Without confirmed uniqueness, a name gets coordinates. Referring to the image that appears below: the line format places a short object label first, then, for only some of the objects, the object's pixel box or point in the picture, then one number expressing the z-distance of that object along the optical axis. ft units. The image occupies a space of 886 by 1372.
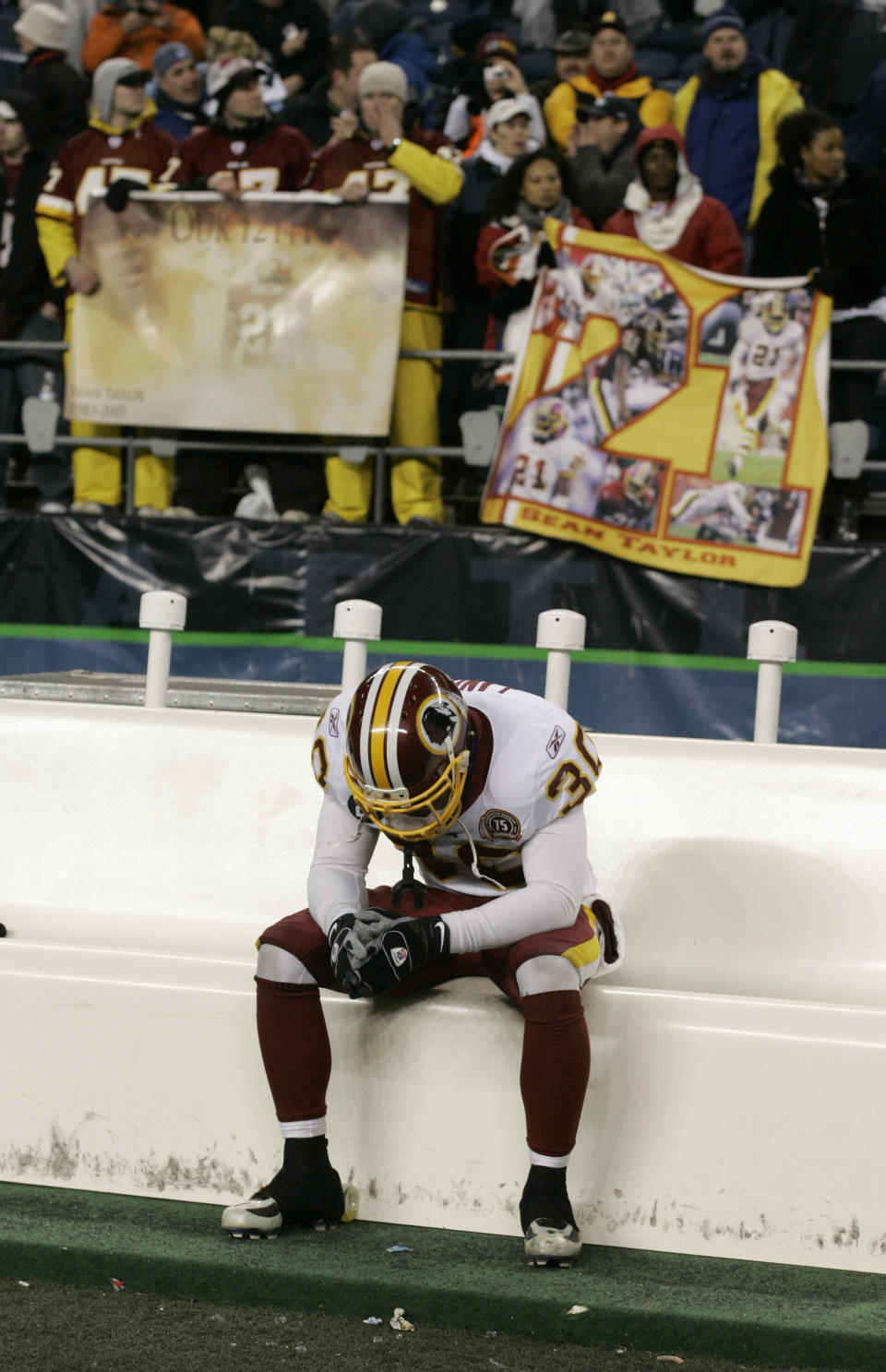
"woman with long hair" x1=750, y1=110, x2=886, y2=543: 35.70
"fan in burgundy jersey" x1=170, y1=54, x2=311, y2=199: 38.22
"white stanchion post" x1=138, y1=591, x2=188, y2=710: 24.52
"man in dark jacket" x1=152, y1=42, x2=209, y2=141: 43.45
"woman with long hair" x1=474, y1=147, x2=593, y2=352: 36.52
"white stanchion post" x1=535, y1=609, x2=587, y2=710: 23.40
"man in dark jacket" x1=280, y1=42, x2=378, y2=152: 38.29
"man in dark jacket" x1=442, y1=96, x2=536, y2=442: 38.88
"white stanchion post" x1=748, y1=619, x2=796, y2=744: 23.21
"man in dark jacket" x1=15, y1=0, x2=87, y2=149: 43.70
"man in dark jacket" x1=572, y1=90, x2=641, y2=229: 37.78
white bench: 16.37
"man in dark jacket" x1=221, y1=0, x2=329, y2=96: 46.16
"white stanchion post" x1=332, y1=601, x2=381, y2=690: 23.63
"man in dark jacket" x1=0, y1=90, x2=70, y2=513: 40.83
